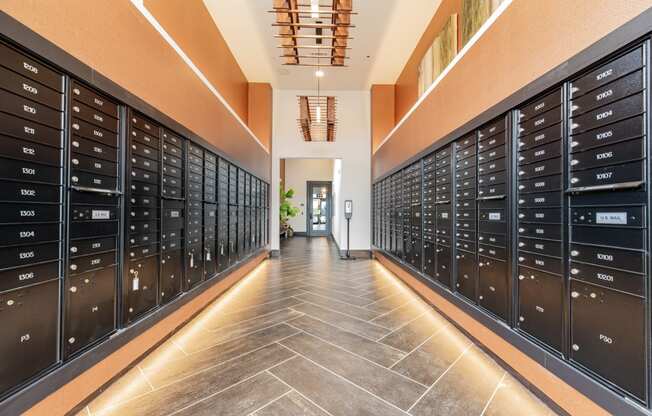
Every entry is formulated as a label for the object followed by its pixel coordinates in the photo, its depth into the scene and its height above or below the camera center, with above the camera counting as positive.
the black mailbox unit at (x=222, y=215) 3.16 -0.08
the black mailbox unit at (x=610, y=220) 0.95 -0.04
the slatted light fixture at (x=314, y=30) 3.03 +2.29
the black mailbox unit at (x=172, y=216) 2.04 -0.06
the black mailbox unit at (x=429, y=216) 2.78 -0.07
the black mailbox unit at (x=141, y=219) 1.64 -0.07
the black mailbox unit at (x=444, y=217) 2.41 -0.07
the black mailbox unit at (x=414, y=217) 3.21 -0.10
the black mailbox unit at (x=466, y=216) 2.05 -0.05
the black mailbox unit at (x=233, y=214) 3.62 -0.08
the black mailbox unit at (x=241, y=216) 4.02 -0.11
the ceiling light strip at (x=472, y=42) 1.69 +1.19
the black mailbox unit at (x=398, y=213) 3.97 -0.06
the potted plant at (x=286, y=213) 8.17 -0.13
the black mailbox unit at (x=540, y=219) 1.29 -0.04
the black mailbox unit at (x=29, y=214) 0.97 -0.02
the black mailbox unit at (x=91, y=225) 1.25 -0.09
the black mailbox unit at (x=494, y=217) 1.67 -0.05
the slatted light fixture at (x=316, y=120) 5.68 +1.88
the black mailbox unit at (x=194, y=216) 2.41 -0.07
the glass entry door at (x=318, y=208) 12.08 +0.02
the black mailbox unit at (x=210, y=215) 2.80 -0.07
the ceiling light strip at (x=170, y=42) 1.70 +1.21
